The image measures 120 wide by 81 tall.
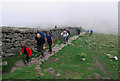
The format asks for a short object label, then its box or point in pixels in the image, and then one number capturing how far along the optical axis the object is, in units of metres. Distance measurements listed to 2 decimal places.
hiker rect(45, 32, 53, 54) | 12.48
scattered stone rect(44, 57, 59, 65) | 10.58
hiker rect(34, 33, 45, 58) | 10.83
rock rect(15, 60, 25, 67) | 9.20
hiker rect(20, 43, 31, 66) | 9.10
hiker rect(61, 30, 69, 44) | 18.30
